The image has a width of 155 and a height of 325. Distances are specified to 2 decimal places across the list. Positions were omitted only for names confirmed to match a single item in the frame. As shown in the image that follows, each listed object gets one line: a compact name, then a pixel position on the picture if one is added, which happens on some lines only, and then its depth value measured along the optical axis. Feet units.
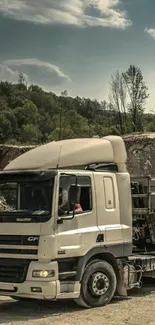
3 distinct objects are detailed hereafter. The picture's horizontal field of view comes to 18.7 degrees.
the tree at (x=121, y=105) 147.36
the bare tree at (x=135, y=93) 143.17
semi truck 26.68
